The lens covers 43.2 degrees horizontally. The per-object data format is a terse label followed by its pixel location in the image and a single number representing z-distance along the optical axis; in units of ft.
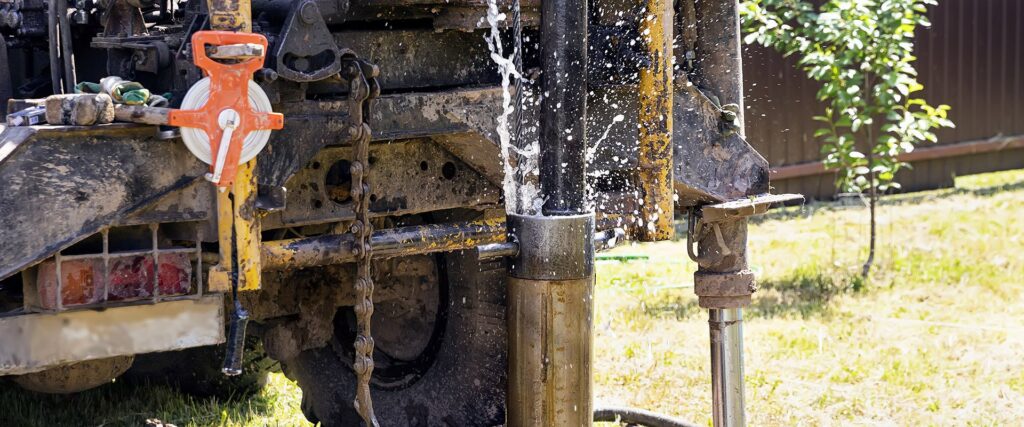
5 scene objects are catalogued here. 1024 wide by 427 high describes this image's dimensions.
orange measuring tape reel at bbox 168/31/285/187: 9.70
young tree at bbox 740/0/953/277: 25.14
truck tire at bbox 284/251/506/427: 13.61
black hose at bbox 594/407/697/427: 15.28
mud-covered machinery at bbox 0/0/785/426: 9.46
